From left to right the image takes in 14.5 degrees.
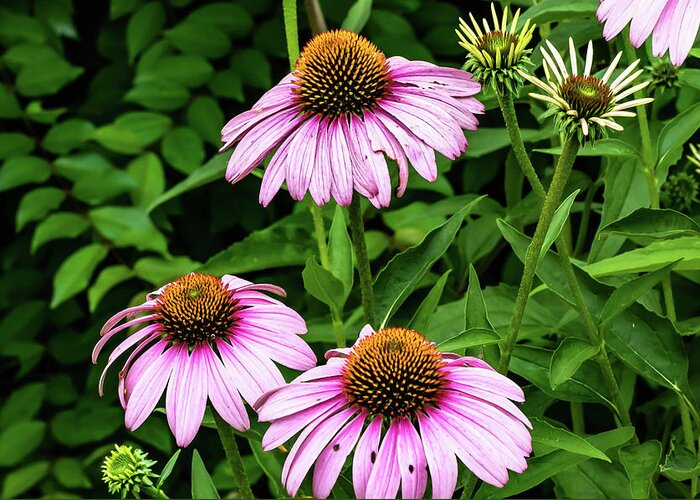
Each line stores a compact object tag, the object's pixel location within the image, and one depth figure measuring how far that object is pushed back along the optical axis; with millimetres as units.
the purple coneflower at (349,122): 1011
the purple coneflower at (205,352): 977
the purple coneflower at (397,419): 930
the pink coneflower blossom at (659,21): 1012
